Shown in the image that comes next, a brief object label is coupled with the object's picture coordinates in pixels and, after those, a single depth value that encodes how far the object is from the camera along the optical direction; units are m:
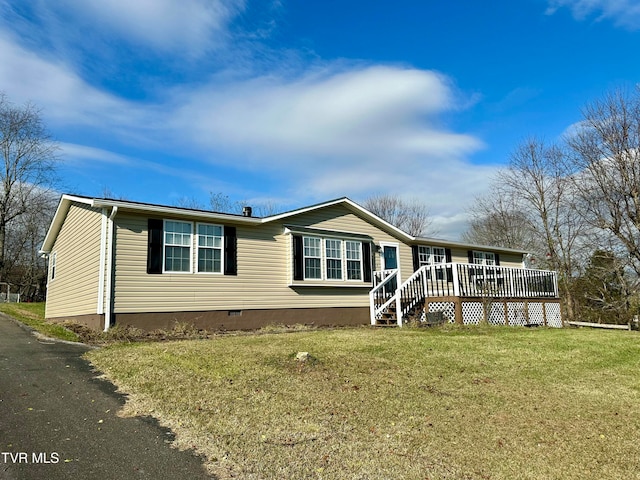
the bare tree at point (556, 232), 25.16
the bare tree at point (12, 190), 32.15
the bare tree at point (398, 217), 39.09
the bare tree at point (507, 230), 29.50
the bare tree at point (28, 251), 35.19
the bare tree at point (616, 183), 20.02
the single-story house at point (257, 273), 11.48
